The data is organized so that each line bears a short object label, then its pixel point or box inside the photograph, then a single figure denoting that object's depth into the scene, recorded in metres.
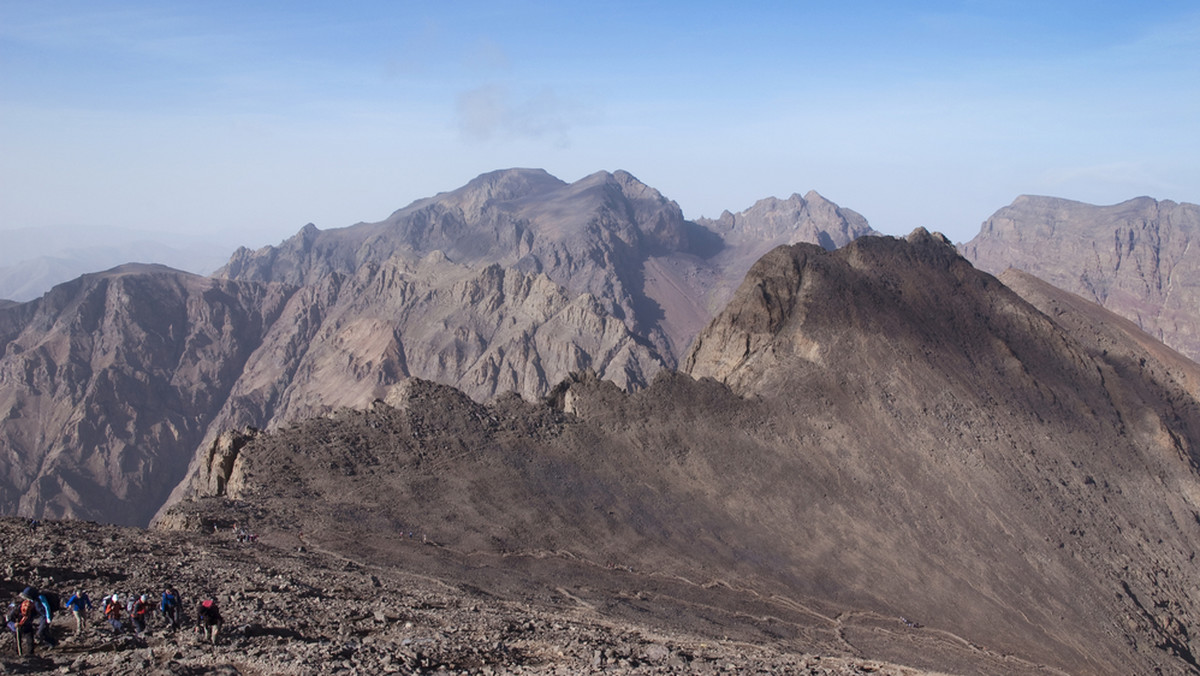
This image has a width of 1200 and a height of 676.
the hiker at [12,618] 21.42
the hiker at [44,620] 21.47
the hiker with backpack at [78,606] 22.97
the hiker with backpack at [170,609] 24.75
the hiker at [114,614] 23.42
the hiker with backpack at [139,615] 23.55
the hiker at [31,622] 21.12
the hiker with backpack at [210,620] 23.16
